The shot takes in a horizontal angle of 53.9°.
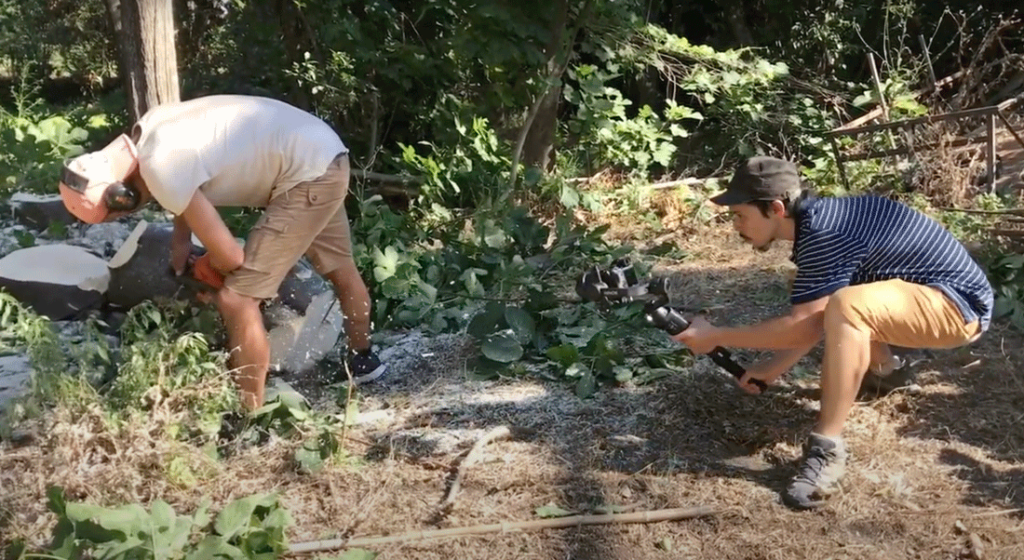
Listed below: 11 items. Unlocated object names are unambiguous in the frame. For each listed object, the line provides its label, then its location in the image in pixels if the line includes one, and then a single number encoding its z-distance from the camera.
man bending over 3.08
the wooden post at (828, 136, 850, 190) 7.27
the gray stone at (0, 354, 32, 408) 3.83
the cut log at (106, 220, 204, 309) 4.43
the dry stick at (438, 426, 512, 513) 3.06
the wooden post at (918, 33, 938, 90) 8.16
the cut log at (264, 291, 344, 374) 4.04
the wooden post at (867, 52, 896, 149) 8.02
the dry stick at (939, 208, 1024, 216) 5.40
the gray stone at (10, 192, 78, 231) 6.16
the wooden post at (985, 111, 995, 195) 6.34
